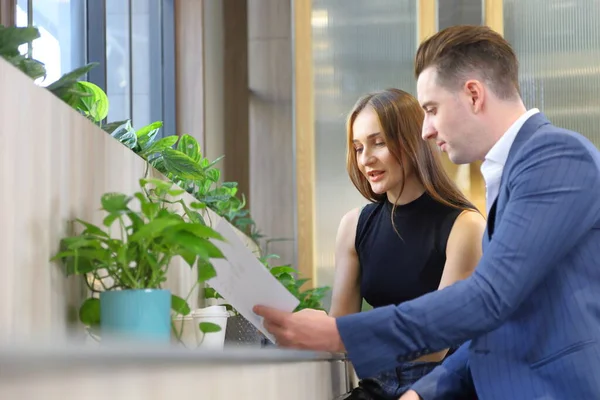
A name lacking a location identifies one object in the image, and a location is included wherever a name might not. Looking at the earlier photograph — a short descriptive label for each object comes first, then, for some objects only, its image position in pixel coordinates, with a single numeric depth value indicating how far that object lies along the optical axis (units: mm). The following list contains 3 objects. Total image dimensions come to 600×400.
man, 1867
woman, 2523
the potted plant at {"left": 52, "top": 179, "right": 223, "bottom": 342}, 1664
